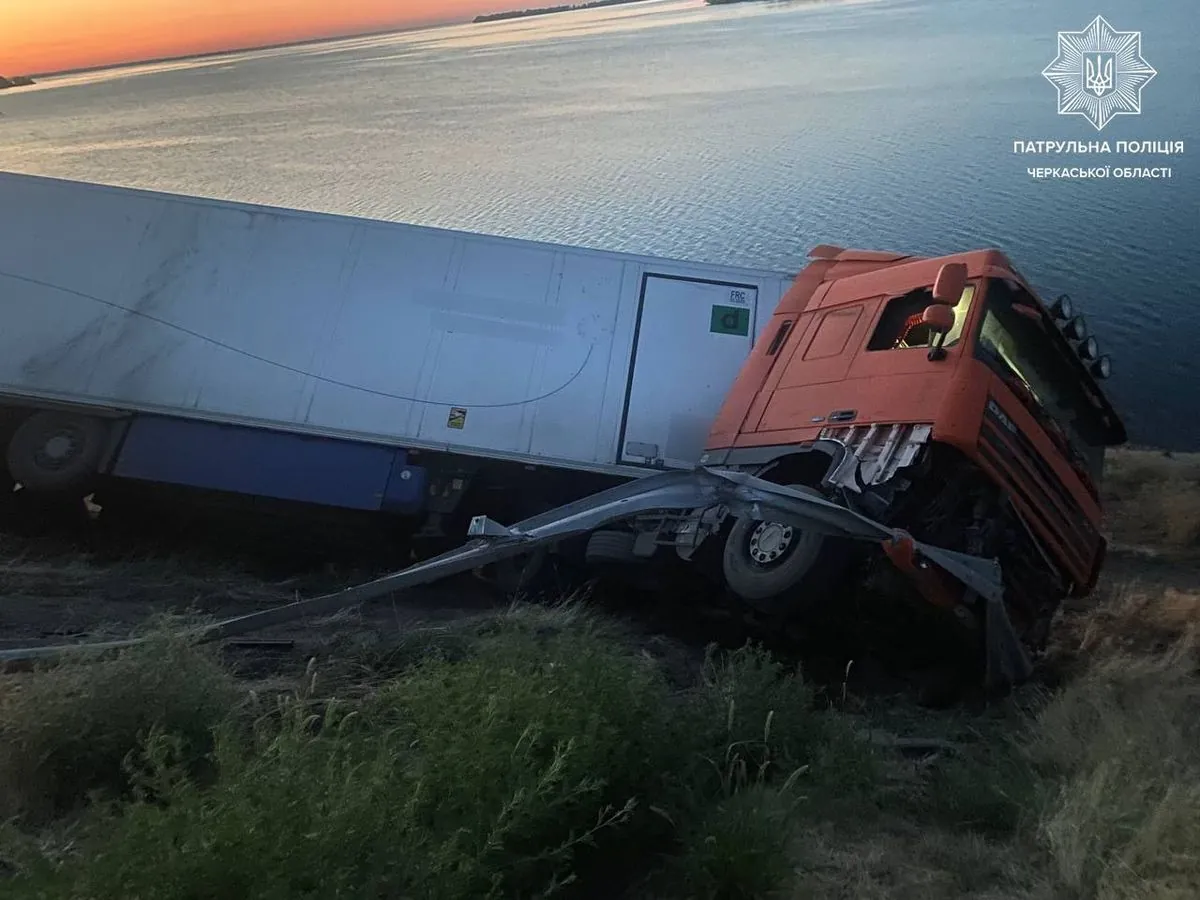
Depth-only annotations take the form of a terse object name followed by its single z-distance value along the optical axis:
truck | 8.42
